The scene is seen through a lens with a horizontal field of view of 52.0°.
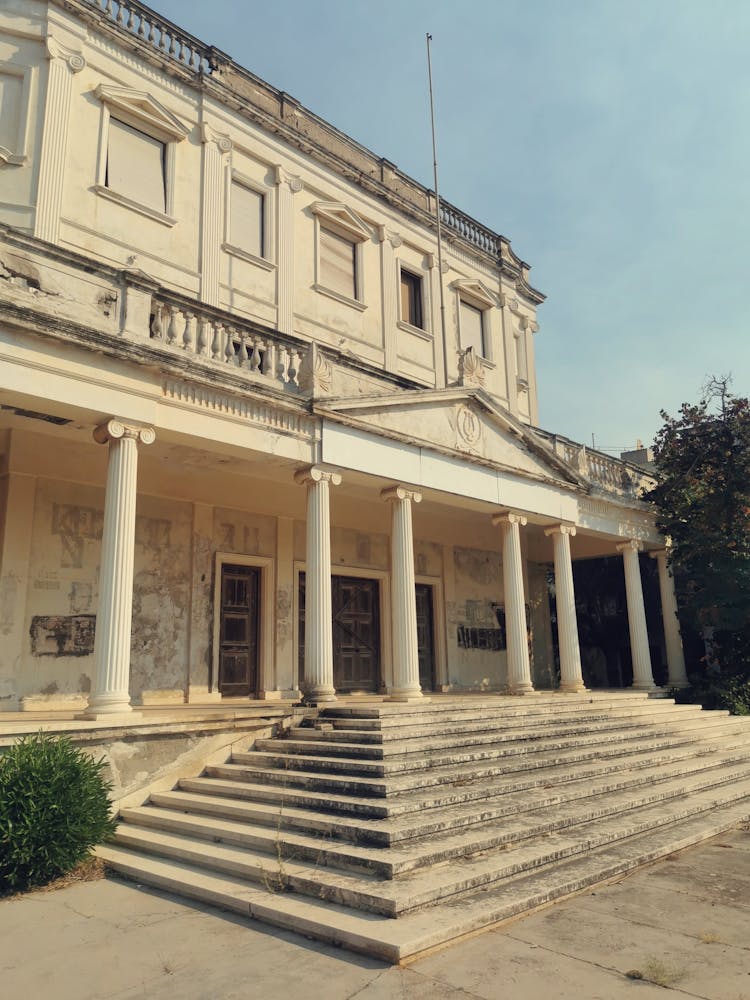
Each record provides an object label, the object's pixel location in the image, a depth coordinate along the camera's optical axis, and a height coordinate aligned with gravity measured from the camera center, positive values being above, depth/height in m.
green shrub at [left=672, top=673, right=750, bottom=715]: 15.81 -0.62
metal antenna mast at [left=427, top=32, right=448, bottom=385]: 15.66 +10.84
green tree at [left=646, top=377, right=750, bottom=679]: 16.14 +3.19
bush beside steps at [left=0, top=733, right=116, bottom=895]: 6.23 -1.10
